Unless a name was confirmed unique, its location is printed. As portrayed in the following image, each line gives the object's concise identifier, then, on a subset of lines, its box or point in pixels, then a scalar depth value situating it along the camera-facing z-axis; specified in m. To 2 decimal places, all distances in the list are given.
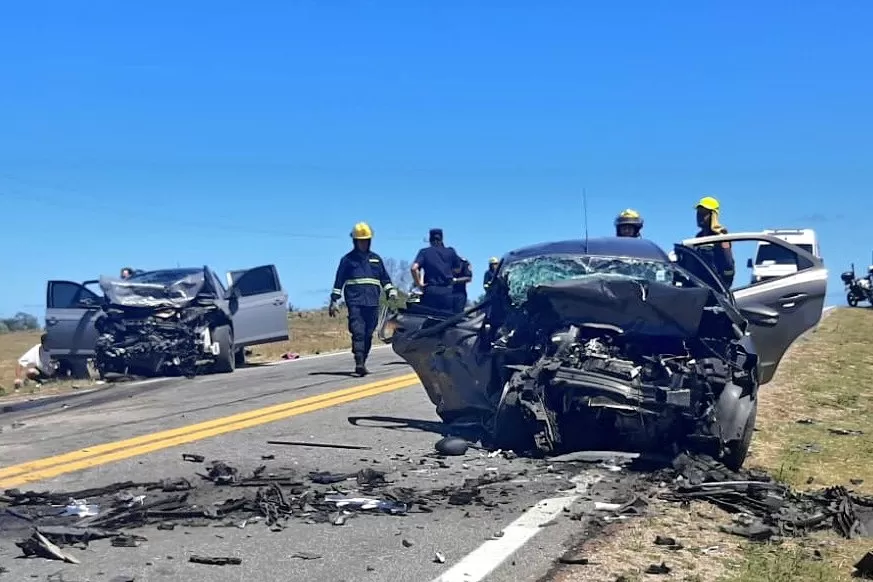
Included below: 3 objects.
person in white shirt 16.53
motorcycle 49.25
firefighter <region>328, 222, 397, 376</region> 13.70
